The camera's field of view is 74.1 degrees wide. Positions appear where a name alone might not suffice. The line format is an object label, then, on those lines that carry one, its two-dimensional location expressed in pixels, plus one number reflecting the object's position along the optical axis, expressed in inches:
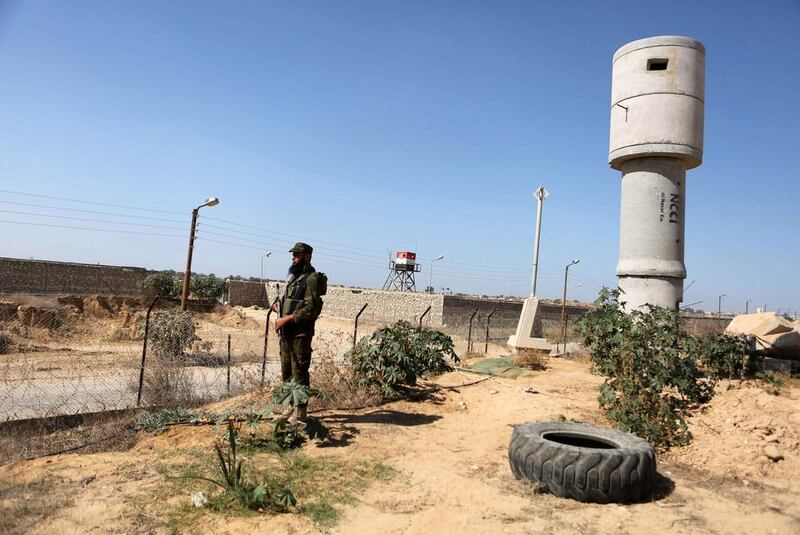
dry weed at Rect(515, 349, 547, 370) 454.3
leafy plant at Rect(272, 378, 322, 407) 224.7
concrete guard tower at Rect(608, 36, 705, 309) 450.0
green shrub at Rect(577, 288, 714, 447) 258.7
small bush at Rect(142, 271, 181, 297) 1217.4
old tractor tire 181.3
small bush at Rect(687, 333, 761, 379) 377.7
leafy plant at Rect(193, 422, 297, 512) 161.8
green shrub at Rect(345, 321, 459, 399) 330.6
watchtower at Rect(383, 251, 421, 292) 1843.0
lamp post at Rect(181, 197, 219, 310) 691.4
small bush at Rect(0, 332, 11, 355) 542.9
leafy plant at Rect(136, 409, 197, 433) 242.8
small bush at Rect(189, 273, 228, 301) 1277.1
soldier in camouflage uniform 247.1
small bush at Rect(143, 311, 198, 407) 318.7
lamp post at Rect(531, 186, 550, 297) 593.4
